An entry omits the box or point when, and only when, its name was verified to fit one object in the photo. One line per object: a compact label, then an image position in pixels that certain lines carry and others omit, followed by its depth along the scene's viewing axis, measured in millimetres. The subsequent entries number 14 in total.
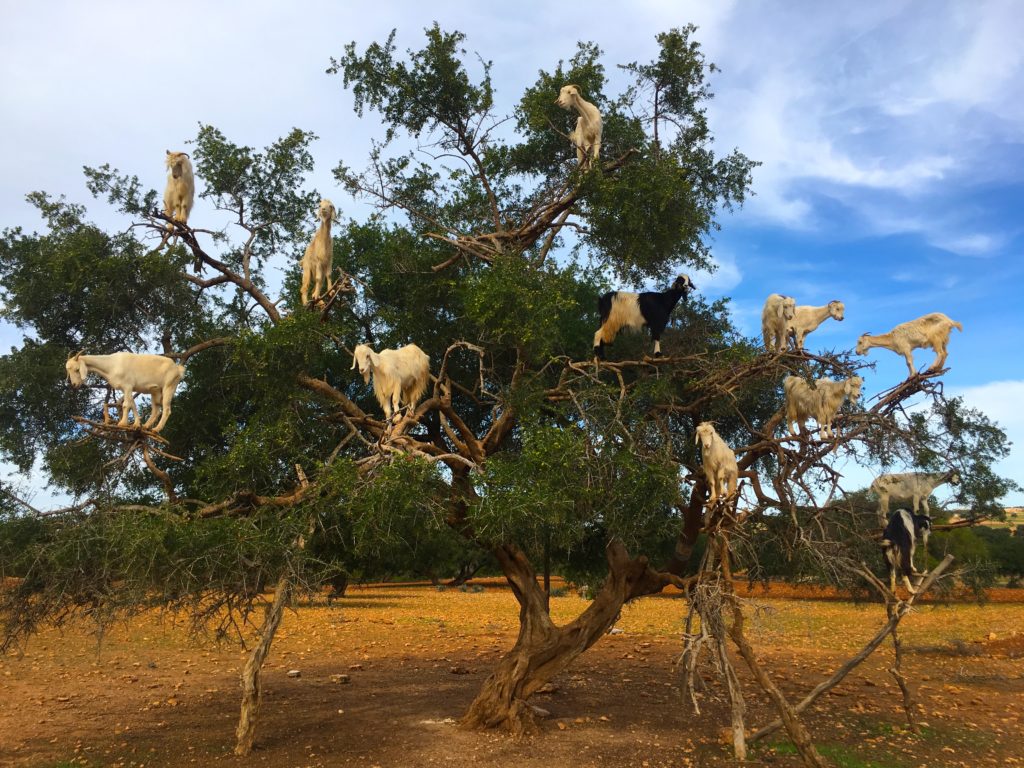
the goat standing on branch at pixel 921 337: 8016
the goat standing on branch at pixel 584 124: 9625
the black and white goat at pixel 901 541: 9055
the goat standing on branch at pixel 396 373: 7706
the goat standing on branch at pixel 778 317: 8617
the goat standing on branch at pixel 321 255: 8539
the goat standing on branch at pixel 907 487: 9062
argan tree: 7004
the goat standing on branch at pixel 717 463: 7660
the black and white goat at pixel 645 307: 9117
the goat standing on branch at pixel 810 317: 8758
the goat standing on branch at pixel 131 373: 7129
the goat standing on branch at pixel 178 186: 8531
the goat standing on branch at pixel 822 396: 8172
